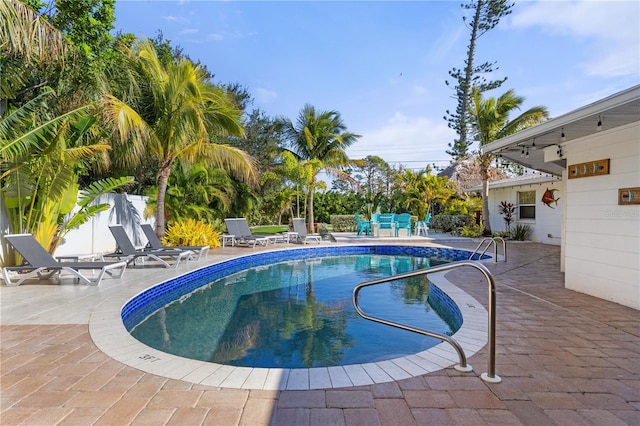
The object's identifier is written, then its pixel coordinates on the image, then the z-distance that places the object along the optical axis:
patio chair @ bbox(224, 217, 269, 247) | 14.46
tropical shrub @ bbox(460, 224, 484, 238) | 18.26
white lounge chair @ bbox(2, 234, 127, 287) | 7.07
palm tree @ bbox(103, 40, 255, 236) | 11.06
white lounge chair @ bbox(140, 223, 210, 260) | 10.47
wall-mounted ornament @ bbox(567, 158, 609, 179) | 5.97
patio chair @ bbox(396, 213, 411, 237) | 18.27
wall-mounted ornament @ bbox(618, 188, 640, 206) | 5.41
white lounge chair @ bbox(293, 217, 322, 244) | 15.86
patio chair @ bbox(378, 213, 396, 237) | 18.20
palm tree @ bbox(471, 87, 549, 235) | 15.97
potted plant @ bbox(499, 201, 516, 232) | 18.16
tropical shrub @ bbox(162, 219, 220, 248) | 12.71
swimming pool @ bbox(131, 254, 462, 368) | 4.69
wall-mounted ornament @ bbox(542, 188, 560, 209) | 15.27
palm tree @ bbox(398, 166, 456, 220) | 21.83
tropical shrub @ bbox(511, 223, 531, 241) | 16.89
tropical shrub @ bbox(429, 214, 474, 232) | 20.92
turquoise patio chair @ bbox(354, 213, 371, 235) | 19.73
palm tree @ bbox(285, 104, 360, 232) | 19.53
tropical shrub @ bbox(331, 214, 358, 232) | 23.36
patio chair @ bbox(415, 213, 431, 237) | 19.31
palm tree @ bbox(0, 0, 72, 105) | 5.78
